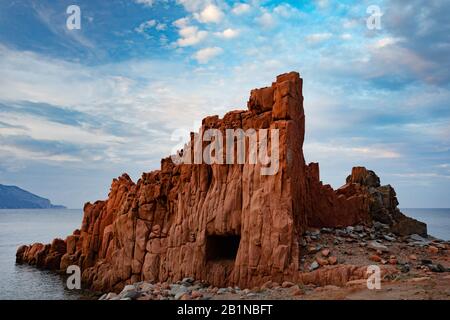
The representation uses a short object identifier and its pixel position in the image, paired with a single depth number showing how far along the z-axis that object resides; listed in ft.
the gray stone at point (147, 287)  78.39
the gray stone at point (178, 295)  65.88
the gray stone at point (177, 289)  71.56
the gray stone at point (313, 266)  71.46
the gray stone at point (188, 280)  86.90
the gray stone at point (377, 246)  79.18
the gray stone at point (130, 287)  81.20
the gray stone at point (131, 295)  66.94
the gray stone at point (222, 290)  70.78
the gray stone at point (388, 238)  88.69
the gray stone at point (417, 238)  91.60
